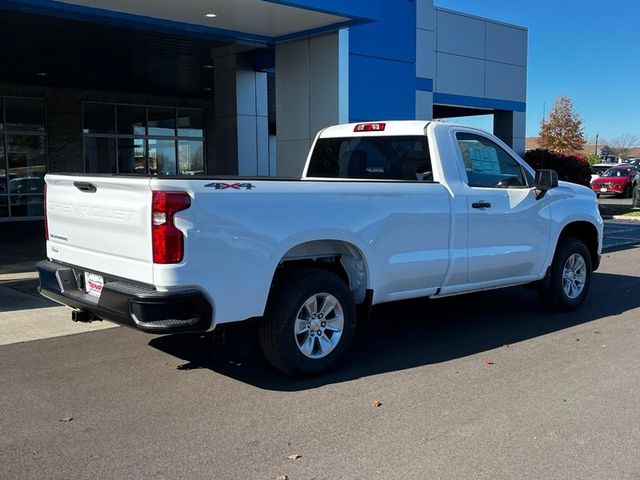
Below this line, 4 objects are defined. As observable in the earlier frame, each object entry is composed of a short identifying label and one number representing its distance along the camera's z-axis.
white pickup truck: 4.42
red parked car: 32.25
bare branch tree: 123.38
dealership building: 10.96
